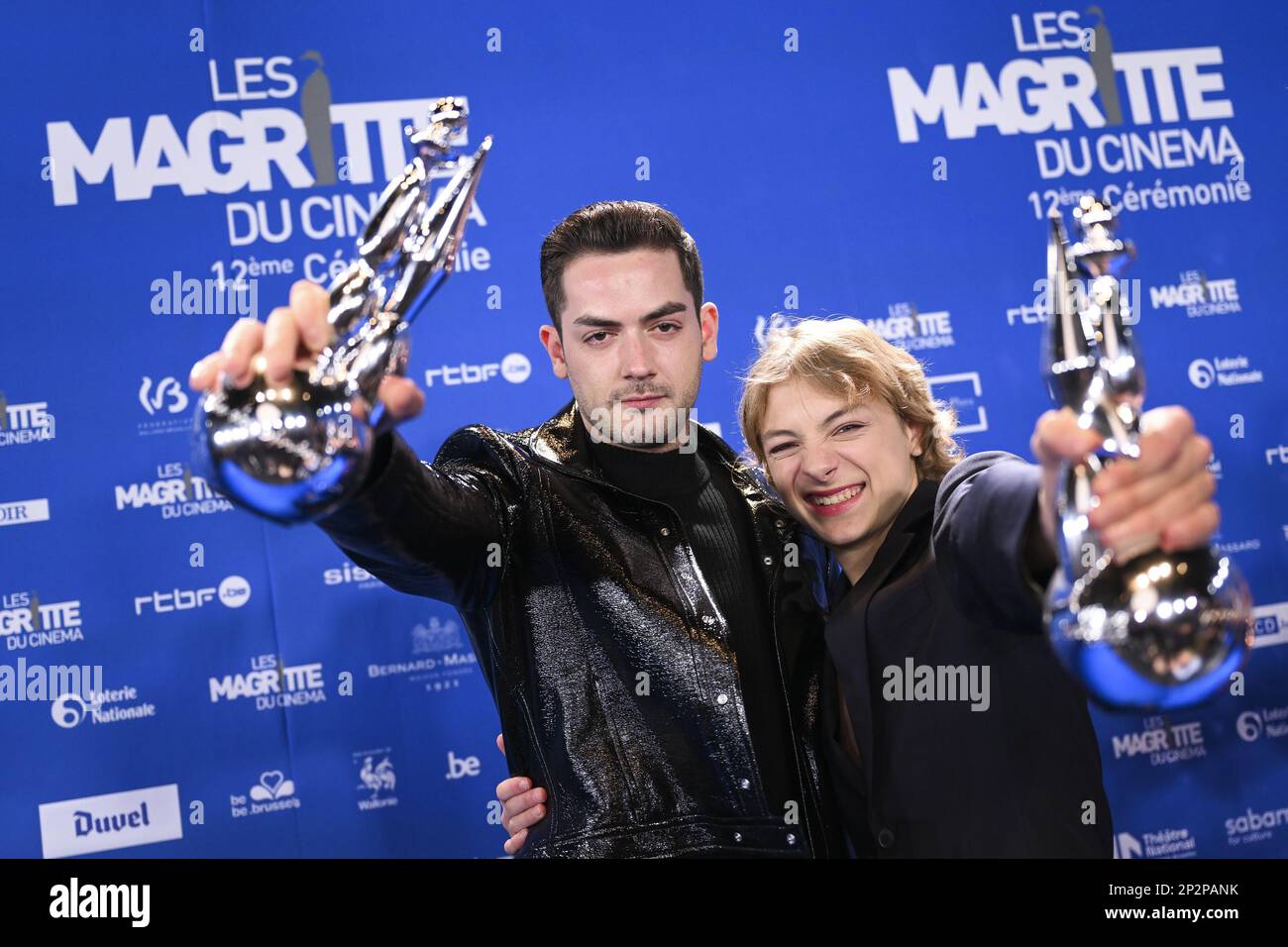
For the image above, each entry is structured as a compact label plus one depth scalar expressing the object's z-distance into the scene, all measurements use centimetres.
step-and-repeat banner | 310
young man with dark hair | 169
